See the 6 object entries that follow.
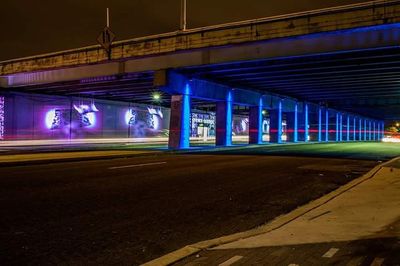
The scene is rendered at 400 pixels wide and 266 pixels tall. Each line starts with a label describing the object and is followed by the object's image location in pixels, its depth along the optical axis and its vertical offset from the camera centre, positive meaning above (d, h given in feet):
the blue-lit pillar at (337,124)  257.14 +5.84
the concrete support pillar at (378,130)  433.36 +3.42
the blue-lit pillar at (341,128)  268.29 +3.49
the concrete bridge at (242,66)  80.59 +15.71
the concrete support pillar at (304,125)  197.77 +3.91
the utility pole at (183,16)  96.84 +26.42
